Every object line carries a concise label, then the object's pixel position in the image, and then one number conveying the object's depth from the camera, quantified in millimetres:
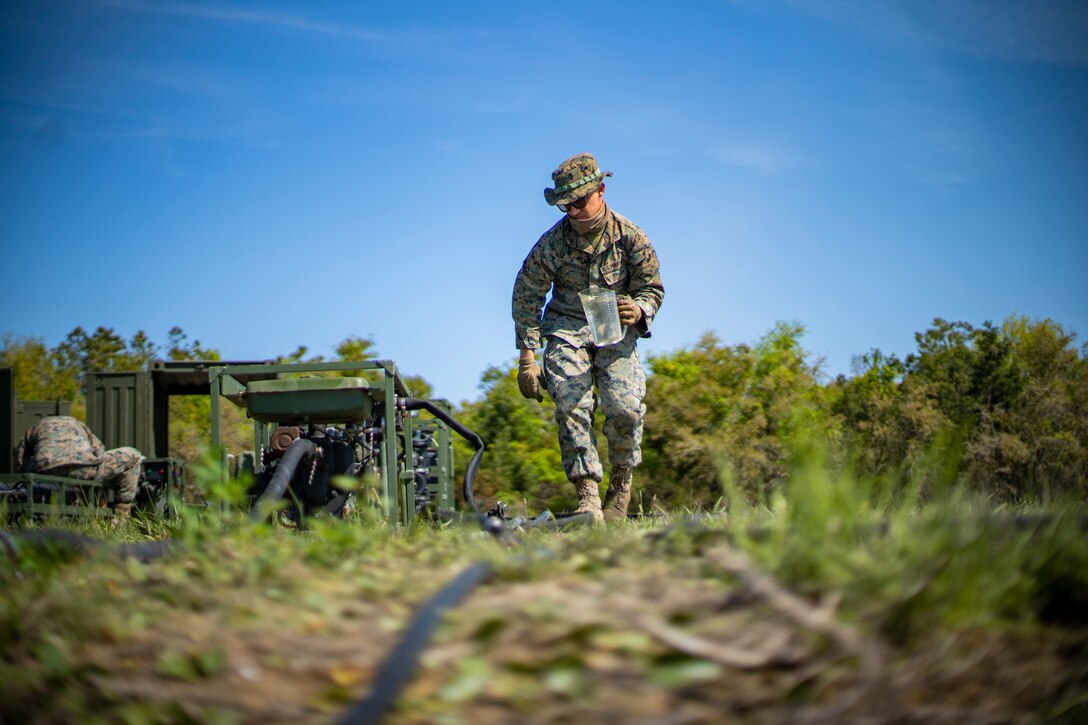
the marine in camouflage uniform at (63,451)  10172
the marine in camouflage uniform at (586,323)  7461
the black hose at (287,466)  5598
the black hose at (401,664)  2098
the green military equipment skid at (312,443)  6879
